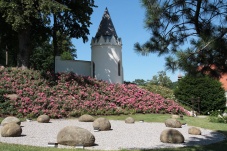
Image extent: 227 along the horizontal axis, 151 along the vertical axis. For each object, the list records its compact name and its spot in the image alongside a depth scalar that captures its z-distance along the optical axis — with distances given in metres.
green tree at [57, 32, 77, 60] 47.87
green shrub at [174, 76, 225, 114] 26.98
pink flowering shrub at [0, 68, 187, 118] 19.06
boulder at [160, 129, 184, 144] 10.30
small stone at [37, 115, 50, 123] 15.80
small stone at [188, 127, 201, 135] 12.66
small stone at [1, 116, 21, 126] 13.62
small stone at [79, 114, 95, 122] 16.88
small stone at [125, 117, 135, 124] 16.61
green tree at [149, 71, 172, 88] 46.25
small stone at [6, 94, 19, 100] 19.04
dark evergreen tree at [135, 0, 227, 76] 5.83
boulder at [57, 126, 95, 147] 9.15
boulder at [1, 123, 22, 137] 10.43
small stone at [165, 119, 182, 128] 15.16
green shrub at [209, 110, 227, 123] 18.33
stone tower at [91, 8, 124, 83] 28.19
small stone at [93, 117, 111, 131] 13.31
